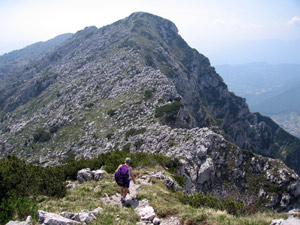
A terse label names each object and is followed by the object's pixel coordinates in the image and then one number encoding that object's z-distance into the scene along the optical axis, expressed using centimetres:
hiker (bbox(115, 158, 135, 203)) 1209
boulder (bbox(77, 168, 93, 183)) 1685
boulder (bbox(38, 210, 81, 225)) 776
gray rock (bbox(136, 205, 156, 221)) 973
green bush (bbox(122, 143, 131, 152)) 4162
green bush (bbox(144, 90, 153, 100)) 5912
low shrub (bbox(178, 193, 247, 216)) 1150
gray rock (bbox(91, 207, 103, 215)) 1000
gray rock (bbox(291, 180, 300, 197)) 3288
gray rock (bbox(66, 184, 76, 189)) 1506
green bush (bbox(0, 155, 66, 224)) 888
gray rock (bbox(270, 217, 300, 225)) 743
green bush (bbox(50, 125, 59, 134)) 6381
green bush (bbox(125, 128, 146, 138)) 4509
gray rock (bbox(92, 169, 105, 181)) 1676
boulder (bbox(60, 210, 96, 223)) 875
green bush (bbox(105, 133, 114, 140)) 4938
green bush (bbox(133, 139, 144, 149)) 4081
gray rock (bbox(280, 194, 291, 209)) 3168
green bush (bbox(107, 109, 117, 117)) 5808
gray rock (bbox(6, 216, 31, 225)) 755
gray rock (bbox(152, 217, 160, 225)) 950
